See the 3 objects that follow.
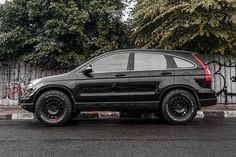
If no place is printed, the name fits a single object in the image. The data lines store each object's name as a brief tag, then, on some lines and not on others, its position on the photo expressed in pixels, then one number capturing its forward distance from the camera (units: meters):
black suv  6.62
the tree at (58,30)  10.30
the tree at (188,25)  8.92
